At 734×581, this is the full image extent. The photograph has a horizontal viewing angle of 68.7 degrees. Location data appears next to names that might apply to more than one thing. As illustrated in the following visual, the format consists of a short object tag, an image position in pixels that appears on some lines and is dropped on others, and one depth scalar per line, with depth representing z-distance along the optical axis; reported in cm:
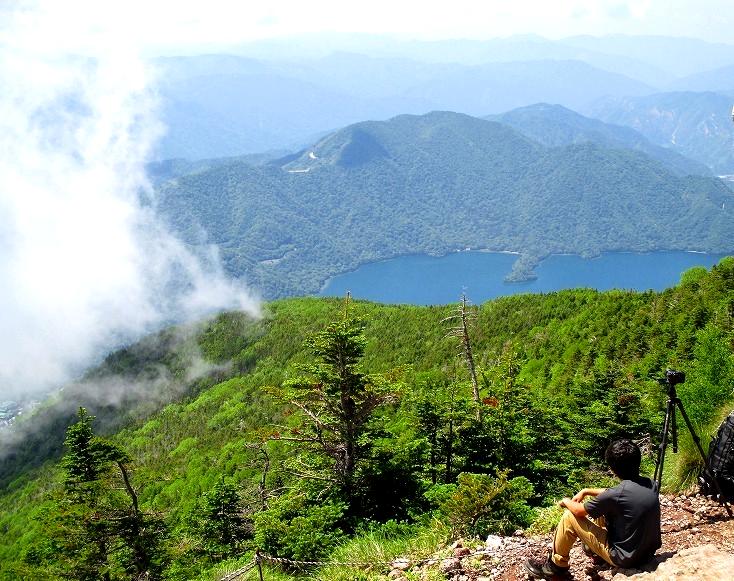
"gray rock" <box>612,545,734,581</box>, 559
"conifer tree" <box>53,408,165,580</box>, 1508
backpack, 682
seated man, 588
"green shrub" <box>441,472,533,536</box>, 905
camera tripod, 682
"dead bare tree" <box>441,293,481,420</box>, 2016
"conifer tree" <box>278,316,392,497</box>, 1355
